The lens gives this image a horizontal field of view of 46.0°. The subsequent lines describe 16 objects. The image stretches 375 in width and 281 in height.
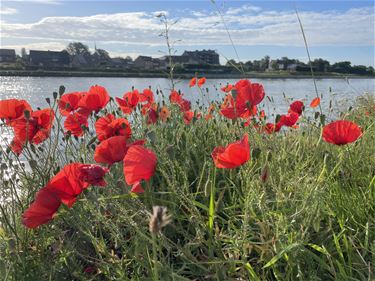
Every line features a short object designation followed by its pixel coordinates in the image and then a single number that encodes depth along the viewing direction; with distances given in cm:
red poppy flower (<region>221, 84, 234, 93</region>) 217
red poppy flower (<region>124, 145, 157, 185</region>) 89
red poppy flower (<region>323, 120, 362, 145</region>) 116
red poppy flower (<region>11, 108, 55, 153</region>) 132
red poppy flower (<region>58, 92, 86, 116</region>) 152
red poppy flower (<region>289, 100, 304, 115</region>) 175
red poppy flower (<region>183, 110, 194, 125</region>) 185
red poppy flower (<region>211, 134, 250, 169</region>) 93
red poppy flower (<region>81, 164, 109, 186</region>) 90
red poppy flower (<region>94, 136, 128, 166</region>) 102
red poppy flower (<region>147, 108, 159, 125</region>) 156
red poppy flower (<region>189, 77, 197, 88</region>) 244
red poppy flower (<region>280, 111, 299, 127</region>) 161
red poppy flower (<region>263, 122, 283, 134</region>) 150
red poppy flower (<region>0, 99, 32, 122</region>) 139
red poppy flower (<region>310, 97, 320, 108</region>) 199
